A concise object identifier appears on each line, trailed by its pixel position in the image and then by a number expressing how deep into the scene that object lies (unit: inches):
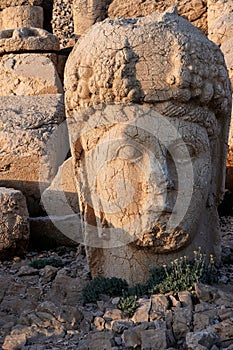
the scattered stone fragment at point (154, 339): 159.2
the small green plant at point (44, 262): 251.1
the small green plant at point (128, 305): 185.5
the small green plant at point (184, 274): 194.9
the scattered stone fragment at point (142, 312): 178.9
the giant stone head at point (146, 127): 208.8
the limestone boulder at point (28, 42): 521.3
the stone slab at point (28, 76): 453.7
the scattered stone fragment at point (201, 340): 154.5
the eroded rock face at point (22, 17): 643.5
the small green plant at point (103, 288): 205.6
